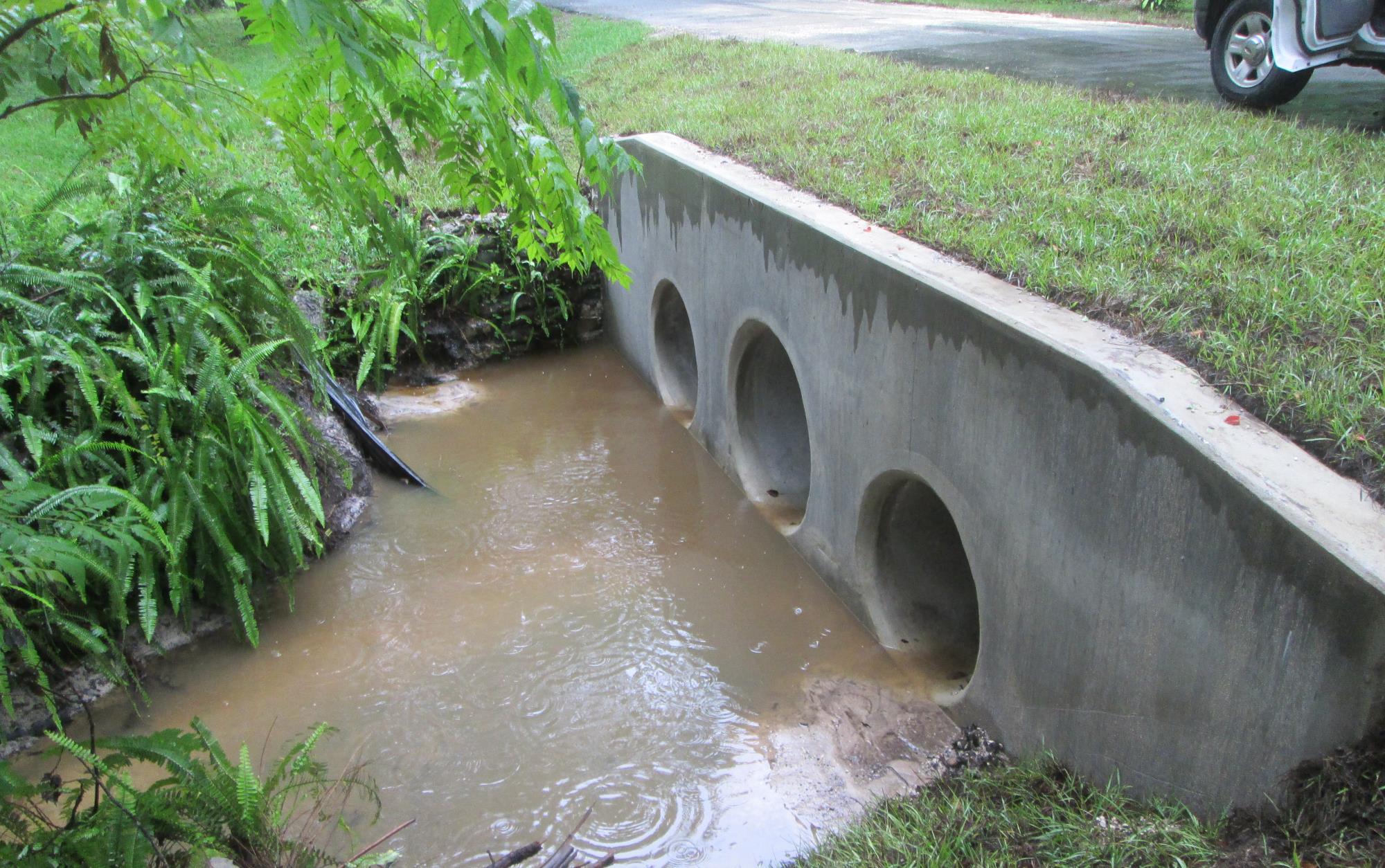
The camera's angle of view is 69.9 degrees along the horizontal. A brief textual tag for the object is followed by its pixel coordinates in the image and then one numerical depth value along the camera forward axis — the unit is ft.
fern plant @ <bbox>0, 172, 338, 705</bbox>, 14.16
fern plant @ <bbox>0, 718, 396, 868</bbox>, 8.84
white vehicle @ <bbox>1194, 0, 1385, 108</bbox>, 18.31
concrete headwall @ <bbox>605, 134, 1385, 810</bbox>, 8.52
